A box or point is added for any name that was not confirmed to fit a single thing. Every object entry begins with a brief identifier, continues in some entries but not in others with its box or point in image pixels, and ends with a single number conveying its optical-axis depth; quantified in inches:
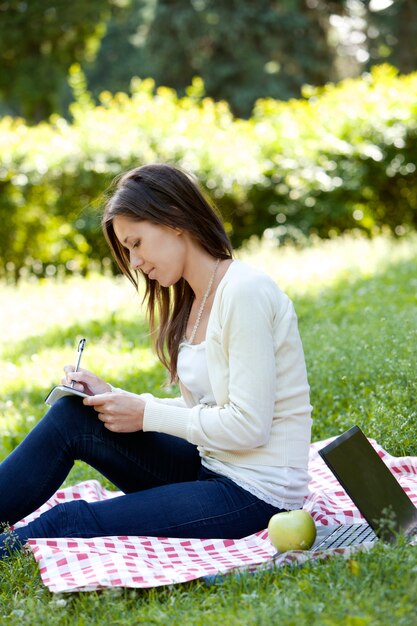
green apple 202.1
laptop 196.5
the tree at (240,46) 1841.9
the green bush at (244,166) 683.8
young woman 204.9
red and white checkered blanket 196.2
